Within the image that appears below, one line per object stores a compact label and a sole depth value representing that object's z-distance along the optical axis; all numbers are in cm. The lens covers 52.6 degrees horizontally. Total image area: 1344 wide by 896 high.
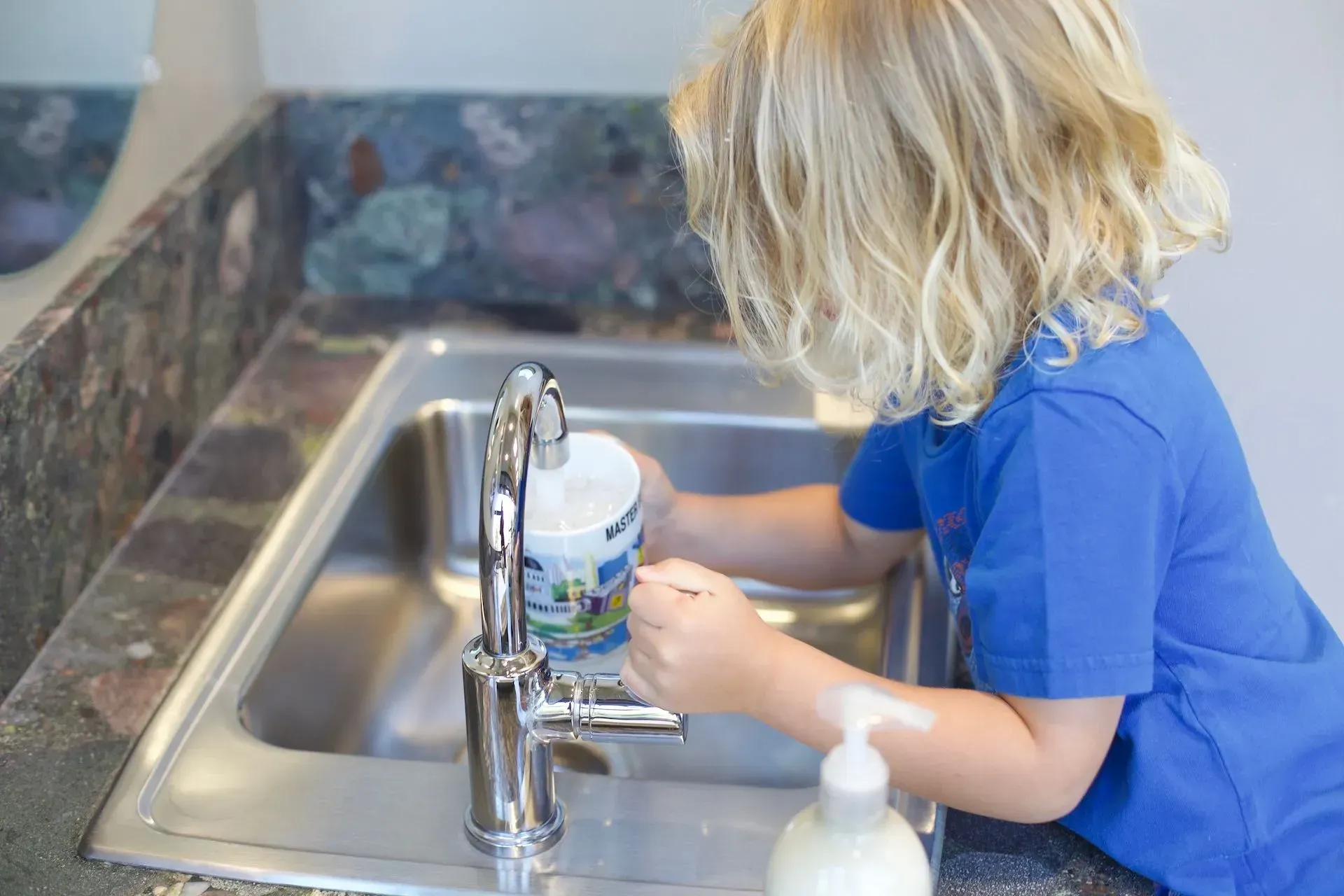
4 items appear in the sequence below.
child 72
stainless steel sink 79
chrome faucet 73
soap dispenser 54
